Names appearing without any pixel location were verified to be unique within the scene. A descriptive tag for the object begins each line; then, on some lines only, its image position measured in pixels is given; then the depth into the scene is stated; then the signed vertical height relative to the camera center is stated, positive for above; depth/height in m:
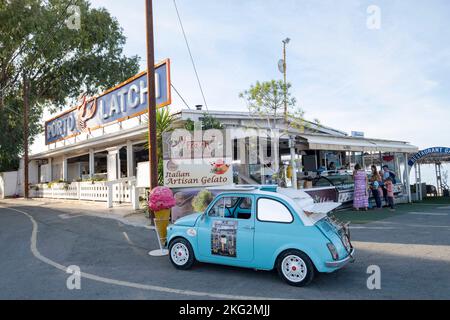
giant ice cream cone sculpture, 7.70 -0.70
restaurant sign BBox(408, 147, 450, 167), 18.67 +1.00
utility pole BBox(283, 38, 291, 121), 15.23 +5.78
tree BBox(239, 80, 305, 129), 15.12 +3.50
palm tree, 12.76 +2.04
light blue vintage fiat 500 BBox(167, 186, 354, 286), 5.10 -1.00
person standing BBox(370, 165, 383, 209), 14.83 -0.59
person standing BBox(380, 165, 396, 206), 15.74 -0.21
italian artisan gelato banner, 12.08 +0.15
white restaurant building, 14.94 +1.70
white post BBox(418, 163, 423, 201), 20.08 -0.90
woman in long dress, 14.31 -0.72
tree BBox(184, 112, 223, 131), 14.20 +2.32
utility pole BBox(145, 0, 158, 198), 10.84 +2.71
